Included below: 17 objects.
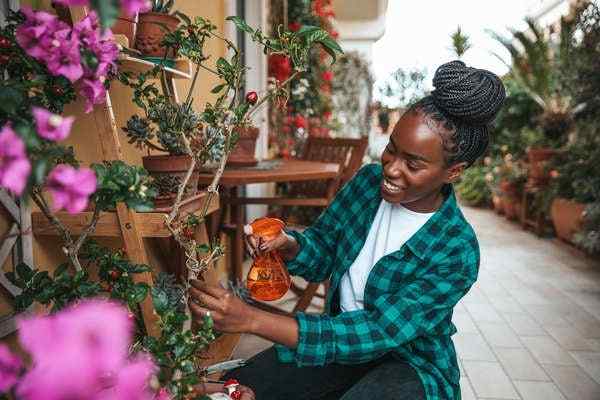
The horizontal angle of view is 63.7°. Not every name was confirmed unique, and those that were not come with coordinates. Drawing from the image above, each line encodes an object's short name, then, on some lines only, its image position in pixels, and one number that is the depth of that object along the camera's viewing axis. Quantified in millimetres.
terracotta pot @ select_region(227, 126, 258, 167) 2341
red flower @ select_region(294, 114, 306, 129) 4804
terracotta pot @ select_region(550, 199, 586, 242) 4616
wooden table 2025
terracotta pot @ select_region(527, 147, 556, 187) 5488
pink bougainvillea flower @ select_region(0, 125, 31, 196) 386
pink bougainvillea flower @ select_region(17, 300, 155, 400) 288
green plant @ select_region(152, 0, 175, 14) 1378
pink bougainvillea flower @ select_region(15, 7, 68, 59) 579
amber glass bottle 1085
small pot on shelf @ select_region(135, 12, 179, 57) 1315
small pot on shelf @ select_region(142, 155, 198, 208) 1271
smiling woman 952
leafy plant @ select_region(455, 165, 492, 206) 7934
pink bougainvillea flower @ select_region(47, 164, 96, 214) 423
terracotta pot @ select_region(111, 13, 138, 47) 1206
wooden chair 2838
